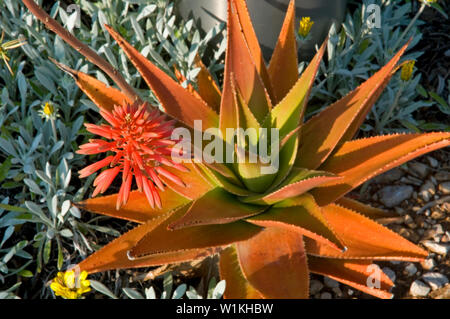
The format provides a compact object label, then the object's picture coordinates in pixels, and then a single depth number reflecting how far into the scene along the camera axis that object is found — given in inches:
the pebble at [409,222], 33.7
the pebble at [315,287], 32.1
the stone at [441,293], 31.2
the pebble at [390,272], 32.0
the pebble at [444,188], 35.0
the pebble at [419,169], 36.0
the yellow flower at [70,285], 26.2
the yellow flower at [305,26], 33.2
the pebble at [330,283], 32.1
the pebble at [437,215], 34.0
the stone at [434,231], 33.2
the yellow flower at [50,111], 30.1
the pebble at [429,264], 32.2
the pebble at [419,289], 31.3
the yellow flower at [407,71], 33.2
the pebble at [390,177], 35.8
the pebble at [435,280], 31.5
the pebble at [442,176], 35.7
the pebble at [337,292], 31.8
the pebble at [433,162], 36.4
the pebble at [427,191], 34.9
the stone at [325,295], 31.8
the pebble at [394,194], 34.9
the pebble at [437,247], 32.6
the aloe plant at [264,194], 26.5
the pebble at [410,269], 32.2
